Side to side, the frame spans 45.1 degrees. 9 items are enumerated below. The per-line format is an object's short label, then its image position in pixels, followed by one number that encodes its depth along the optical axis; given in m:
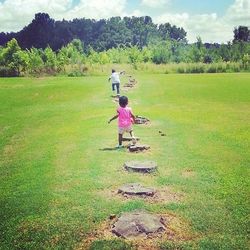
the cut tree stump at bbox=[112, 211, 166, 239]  5.63
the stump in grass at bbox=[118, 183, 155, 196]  7.13
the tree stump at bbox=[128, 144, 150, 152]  10.16
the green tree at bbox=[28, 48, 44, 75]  46.93
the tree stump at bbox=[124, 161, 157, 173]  8.43
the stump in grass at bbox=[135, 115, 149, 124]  14.40
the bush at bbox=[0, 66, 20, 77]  46.65
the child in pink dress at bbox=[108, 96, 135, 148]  10.50
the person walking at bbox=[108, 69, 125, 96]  22.93
